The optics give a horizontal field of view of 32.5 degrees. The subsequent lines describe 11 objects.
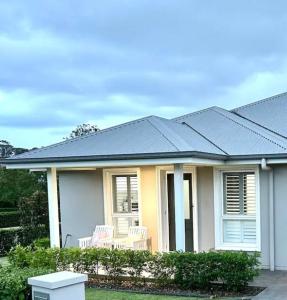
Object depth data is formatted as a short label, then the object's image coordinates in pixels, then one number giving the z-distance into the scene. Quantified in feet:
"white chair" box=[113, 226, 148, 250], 42.52
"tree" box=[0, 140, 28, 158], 170.53
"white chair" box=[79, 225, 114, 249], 42.75
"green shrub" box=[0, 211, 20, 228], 98.96
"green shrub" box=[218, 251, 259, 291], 33.14
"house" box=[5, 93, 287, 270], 39.47
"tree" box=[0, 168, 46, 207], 113.60
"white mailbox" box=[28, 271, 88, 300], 22.64
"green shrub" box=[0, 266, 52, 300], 25.18
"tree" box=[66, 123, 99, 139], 131.75
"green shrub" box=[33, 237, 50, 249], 54.35
